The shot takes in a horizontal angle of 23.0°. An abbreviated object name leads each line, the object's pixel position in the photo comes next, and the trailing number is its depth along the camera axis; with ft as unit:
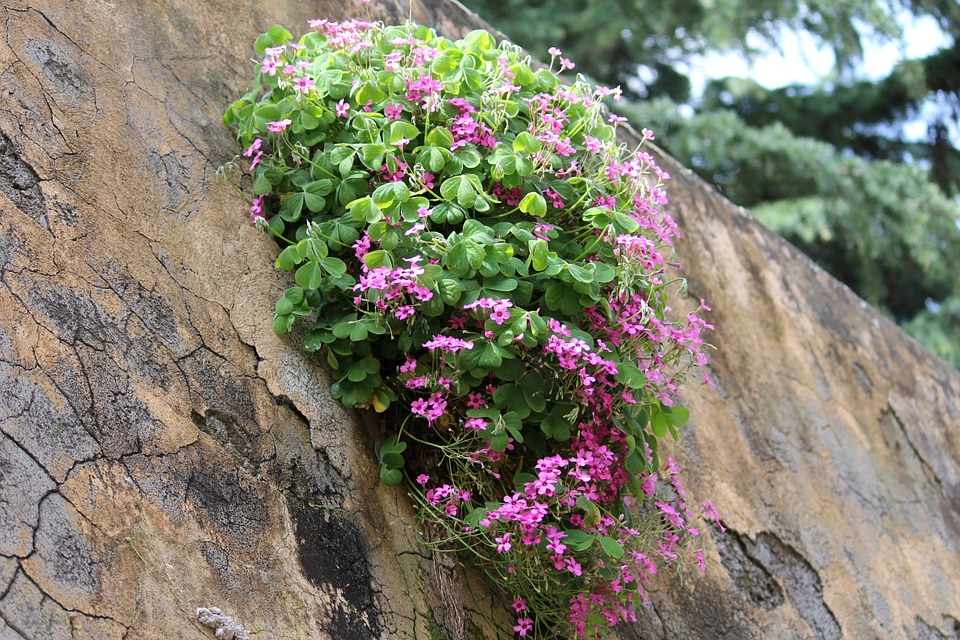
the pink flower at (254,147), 6.34
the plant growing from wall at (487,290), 6.08
